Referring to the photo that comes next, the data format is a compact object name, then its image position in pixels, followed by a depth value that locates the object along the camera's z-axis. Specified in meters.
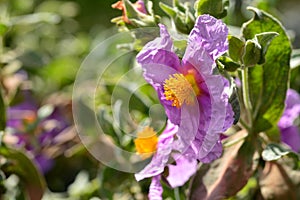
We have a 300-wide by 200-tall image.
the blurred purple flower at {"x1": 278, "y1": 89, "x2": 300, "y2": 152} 0.45
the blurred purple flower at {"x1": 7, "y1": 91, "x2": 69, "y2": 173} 0.50
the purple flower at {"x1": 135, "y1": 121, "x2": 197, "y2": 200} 0.40
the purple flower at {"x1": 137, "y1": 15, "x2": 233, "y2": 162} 0.37
